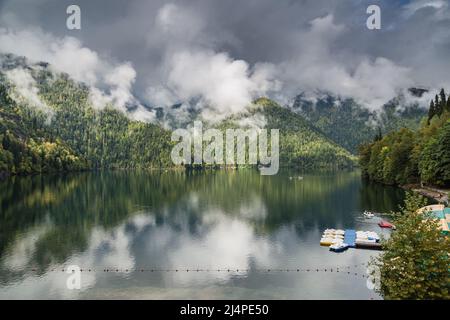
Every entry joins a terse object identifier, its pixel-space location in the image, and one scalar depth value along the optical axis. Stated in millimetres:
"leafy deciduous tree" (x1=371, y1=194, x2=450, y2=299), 32281
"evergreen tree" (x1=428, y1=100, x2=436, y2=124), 177512
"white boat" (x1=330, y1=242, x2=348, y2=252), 60938
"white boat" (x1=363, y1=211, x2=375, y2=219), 87369
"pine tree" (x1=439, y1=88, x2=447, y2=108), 168500
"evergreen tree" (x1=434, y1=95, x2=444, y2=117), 166312
